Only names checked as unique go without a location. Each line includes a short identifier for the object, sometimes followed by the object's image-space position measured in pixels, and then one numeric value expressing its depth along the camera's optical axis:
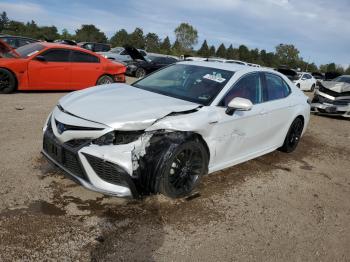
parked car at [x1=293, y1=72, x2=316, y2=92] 25.73
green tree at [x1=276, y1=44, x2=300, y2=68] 105.62
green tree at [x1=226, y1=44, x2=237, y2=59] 95.75
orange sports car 9.81
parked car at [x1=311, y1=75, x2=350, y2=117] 11.97
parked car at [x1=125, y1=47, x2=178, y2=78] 19.80
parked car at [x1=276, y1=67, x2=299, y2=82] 16.37
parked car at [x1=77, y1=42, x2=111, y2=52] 23.23
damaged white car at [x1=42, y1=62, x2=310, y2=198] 3.72
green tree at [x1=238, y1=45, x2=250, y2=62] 98.98
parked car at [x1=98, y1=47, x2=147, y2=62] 20.60
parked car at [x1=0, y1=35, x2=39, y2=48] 15.88
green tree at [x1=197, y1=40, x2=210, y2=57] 88.24
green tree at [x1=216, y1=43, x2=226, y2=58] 97.72
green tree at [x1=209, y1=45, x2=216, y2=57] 94.45
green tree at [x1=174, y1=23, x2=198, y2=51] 88.25
